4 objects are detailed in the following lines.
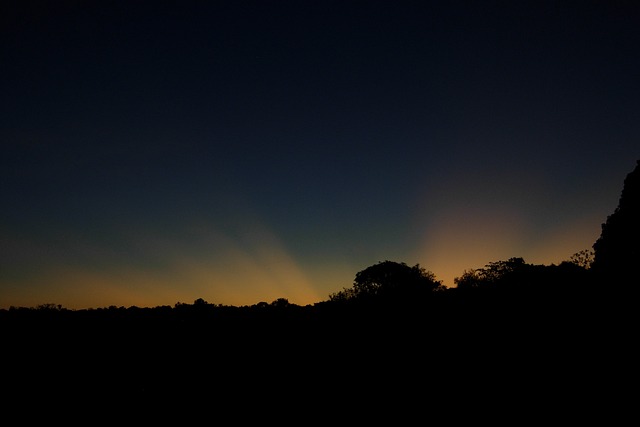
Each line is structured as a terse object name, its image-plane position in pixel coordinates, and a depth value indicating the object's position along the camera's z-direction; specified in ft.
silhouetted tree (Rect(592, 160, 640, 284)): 76.54
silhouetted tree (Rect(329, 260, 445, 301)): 181.27
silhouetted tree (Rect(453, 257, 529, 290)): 205.87
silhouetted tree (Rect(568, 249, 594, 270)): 158.40
